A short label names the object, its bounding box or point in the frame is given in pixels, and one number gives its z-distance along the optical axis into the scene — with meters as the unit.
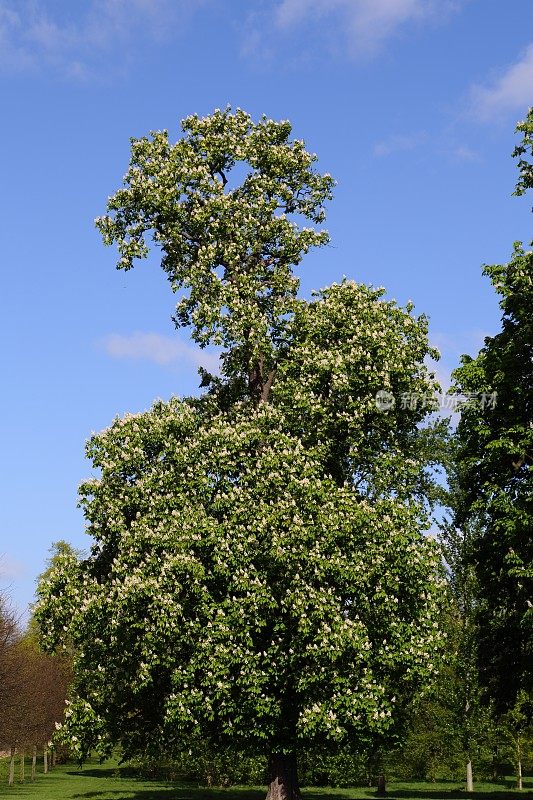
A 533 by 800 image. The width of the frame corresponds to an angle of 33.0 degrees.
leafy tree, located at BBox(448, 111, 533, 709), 35.62
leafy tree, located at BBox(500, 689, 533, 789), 57.16
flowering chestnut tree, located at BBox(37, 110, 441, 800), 27.55
